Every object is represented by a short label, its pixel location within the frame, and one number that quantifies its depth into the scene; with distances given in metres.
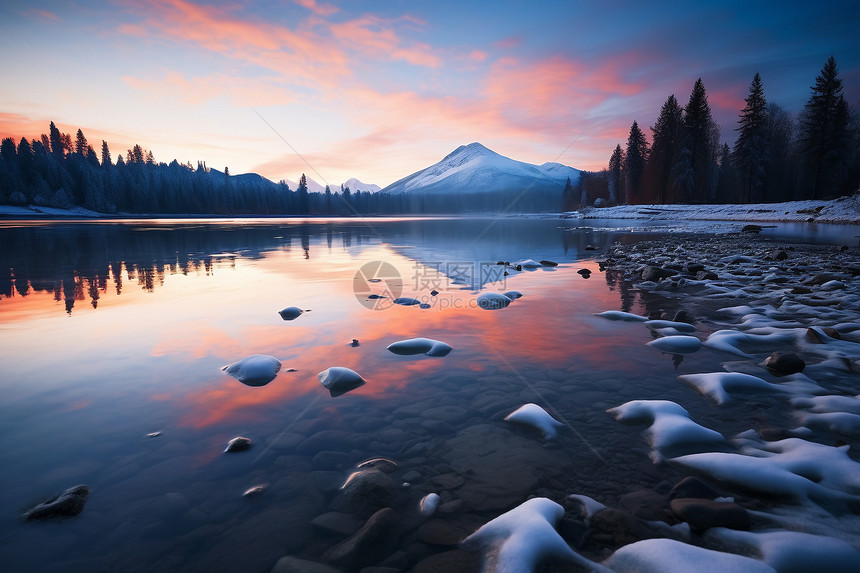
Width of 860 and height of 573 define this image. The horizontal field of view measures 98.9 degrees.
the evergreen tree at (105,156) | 126.34
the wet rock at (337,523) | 2.32
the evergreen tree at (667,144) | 58.62
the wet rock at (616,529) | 2.17
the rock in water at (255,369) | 4.45
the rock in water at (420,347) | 5.29
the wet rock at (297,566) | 2.03
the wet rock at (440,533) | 2.24
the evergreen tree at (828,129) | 42.91
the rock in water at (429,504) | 2.46
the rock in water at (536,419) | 3.31
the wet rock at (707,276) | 9.77
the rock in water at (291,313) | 7.14
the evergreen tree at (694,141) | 54.19
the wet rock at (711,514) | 2.19
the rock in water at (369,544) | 2.08
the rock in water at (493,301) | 7.86
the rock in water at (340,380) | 4.24
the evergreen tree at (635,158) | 69.62
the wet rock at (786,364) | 4.20
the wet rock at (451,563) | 2.04
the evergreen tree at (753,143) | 48.78
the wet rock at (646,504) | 2.35
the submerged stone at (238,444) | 3.13
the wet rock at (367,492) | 2.51
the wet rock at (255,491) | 2.62
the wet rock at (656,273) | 10.06
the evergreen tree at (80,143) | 135.00
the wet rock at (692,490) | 2.46
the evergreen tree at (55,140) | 125.79
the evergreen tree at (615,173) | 90.86
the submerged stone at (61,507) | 2.40
